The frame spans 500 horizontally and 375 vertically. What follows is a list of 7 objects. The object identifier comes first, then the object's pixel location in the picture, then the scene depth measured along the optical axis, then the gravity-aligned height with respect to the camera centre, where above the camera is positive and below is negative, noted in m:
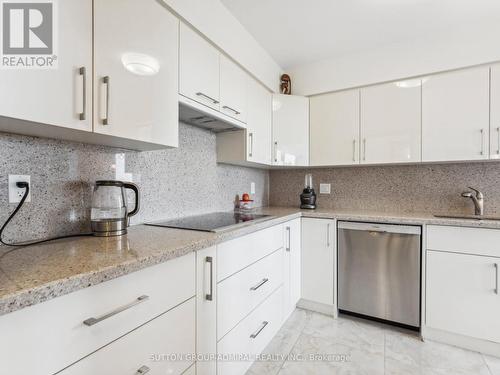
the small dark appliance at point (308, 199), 2.59 -0.11
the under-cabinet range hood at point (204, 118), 1.47 +0.48
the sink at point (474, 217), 1.99 -0.22
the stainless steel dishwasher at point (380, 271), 1.92 -0.66
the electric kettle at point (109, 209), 1.17 -0.11
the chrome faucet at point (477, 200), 2.03 -0.09
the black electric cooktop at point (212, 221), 1.38 -0.22
